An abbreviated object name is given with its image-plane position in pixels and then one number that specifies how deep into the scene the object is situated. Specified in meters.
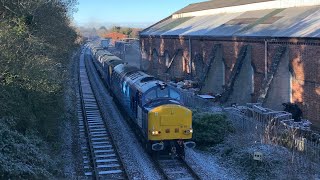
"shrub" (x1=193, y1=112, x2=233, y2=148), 17.31
